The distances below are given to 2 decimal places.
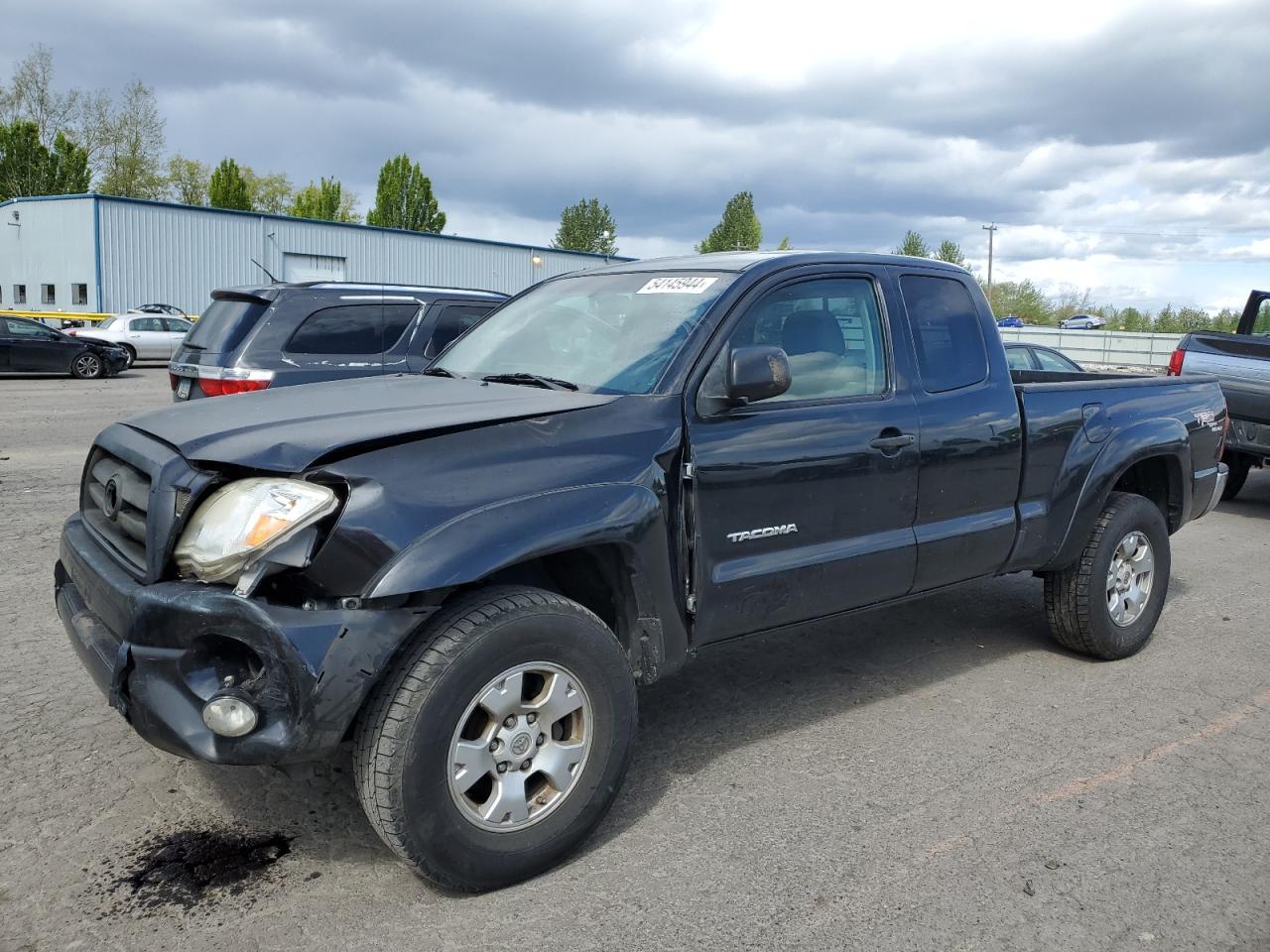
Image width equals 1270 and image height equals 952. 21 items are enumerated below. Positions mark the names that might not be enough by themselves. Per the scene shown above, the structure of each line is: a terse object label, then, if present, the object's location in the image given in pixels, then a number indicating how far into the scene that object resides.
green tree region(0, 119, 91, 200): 54.41
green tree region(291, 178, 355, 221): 74.62
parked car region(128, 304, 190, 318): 34.96
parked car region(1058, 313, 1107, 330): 62.41
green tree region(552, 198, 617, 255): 87.31
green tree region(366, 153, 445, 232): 75.12
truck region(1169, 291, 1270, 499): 9.02
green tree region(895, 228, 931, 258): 83.19
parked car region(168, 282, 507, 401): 8.15
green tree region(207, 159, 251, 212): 61.31
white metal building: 37.84
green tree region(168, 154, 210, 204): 74.38
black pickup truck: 2.67
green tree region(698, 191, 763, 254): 88.50
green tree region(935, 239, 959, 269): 79.50
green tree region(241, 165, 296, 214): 86.00
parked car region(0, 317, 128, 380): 21.95
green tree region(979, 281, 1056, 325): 79.50
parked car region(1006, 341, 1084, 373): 11.71
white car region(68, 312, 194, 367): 27.42
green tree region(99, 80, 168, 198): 63.12
